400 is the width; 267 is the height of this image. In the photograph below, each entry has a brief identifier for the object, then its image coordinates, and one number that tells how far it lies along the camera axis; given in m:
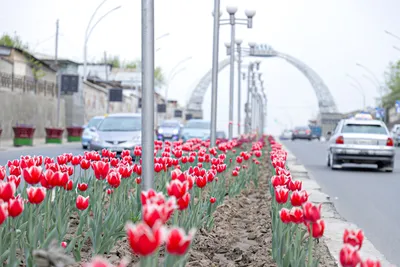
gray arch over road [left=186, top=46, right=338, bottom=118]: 145.82
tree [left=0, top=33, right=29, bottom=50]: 80.93
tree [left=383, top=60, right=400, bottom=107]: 99.44
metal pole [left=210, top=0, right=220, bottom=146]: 20.84
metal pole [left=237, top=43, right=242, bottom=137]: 42.29
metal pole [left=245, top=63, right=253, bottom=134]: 52.49
